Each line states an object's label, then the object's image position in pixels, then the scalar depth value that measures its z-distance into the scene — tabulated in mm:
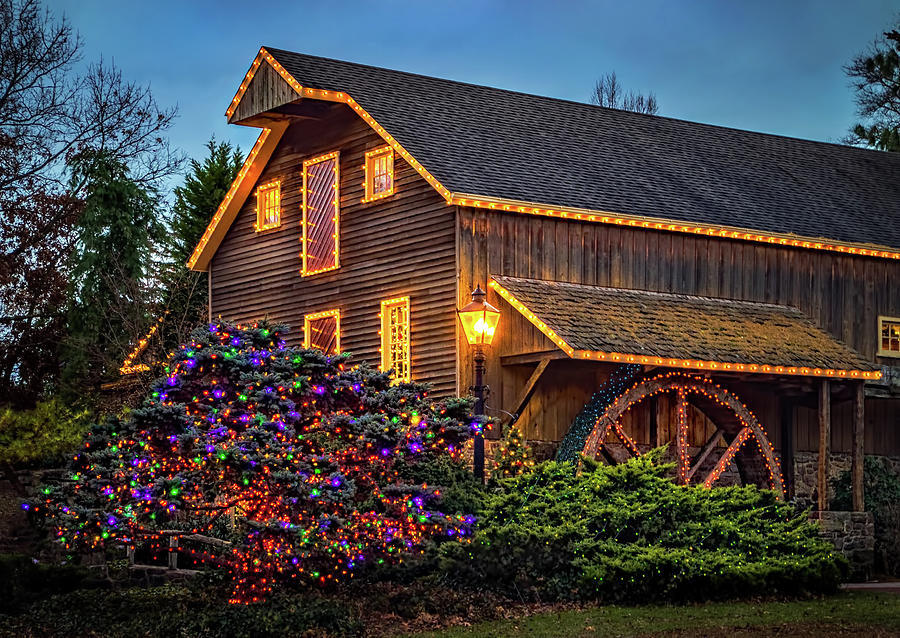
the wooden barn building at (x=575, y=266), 23641
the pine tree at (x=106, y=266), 32875
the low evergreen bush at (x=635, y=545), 17188
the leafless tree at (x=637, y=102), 56125
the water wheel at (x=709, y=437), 23797
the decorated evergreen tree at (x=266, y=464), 15773
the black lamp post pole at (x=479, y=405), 18822
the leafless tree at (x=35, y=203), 29922
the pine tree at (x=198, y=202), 36906
